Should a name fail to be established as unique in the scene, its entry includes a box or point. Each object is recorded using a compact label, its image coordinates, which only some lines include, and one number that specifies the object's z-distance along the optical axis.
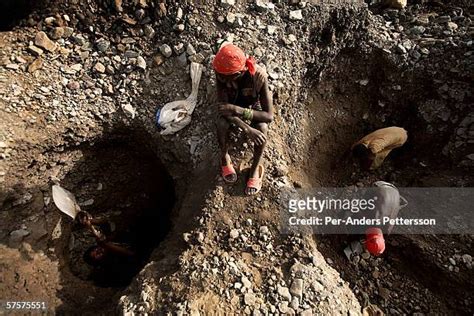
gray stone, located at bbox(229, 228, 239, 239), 3.19
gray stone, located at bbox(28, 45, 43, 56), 3.78
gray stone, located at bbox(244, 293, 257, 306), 2.88
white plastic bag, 3.76
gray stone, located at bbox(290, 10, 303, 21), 4.01
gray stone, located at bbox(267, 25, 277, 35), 3.92
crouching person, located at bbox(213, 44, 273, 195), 3.04
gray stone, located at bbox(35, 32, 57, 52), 3.81
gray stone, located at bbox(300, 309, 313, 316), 2.88
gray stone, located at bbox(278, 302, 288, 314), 2.89
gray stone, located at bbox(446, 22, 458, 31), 4.24
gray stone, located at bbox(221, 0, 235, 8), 3.92
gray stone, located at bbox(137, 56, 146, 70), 3.87
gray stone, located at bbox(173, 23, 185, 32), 3.87
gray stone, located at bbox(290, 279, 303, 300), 2.95
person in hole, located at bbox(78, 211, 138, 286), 3.94
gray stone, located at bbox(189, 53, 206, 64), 3.80
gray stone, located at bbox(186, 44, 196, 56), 3.83
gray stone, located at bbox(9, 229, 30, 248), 3.45
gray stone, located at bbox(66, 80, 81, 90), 3.79
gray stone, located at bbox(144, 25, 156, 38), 3.93
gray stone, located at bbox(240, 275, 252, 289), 2.94
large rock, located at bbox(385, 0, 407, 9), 4.53
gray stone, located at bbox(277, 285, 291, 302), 2.94
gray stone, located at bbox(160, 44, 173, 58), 3.88
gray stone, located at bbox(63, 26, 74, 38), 3.87
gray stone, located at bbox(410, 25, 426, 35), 4.29
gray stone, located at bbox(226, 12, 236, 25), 3.88
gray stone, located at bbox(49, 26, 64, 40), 3.86
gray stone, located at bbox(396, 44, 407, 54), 4.13
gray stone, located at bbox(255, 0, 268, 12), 3.96
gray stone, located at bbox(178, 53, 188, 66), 3.85
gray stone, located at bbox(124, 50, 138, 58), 3.90
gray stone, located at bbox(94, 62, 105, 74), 3.86
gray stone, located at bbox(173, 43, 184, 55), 3.86
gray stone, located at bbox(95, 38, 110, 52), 3.89
